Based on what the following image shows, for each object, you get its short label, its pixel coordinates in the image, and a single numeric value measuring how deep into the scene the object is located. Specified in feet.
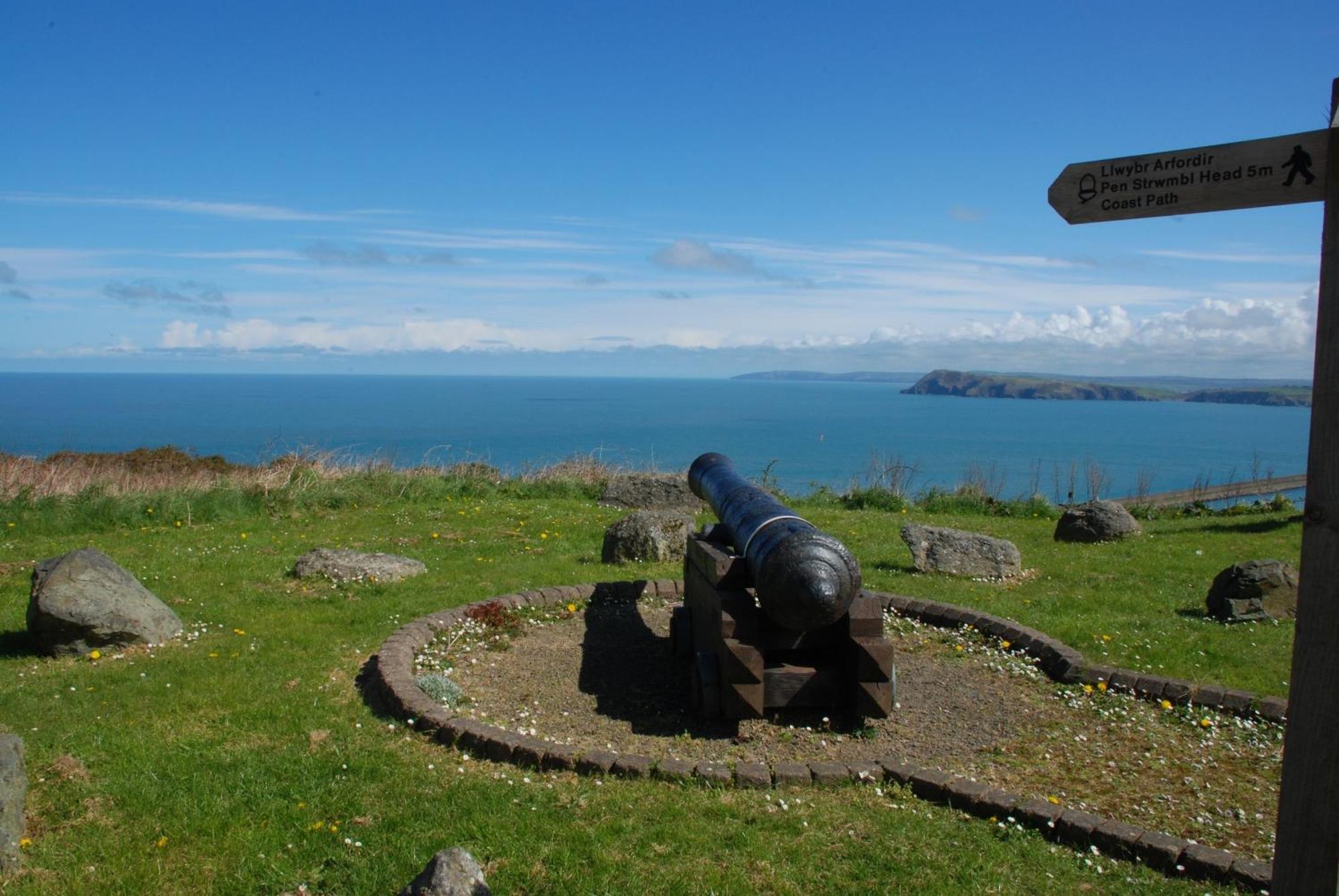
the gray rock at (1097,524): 43.62
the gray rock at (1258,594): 28.68
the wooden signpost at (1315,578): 9.04
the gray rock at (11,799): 13.37
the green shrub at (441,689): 20.42
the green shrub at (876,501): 55.93
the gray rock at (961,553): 35.17
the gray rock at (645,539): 35.60
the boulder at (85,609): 22.66
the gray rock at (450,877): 10.79
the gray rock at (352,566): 31.48
